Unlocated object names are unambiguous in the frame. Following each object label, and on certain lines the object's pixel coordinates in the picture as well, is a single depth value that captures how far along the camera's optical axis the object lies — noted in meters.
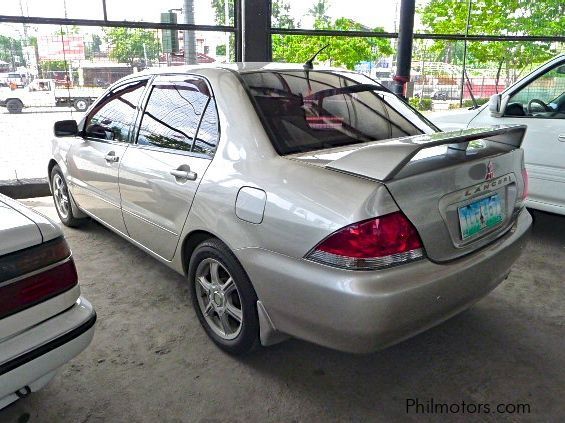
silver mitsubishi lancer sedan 1.88
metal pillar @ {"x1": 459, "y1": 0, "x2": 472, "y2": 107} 7.59
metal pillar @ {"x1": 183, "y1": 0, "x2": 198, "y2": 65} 6.23
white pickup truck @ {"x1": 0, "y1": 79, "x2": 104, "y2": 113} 5.89
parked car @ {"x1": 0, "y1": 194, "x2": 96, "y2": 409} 1.67
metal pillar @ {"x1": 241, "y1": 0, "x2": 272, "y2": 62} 6.33
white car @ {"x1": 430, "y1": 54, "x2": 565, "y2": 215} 3.96
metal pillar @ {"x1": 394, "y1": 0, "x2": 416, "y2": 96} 6.40
